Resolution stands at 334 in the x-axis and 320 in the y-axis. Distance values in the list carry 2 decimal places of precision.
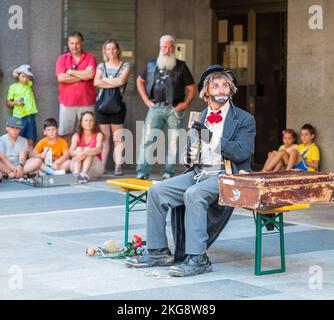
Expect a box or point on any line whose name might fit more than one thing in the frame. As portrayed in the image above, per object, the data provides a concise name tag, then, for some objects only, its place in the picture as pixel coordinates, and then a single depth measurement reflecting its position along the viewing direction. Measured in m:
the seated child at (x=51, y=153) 13.75
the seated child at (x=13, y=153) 13.67
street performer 7.67
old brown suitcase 7.10
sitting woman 13.68
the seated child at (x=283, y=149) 13.14
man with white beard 13.63
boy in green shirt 14.30
